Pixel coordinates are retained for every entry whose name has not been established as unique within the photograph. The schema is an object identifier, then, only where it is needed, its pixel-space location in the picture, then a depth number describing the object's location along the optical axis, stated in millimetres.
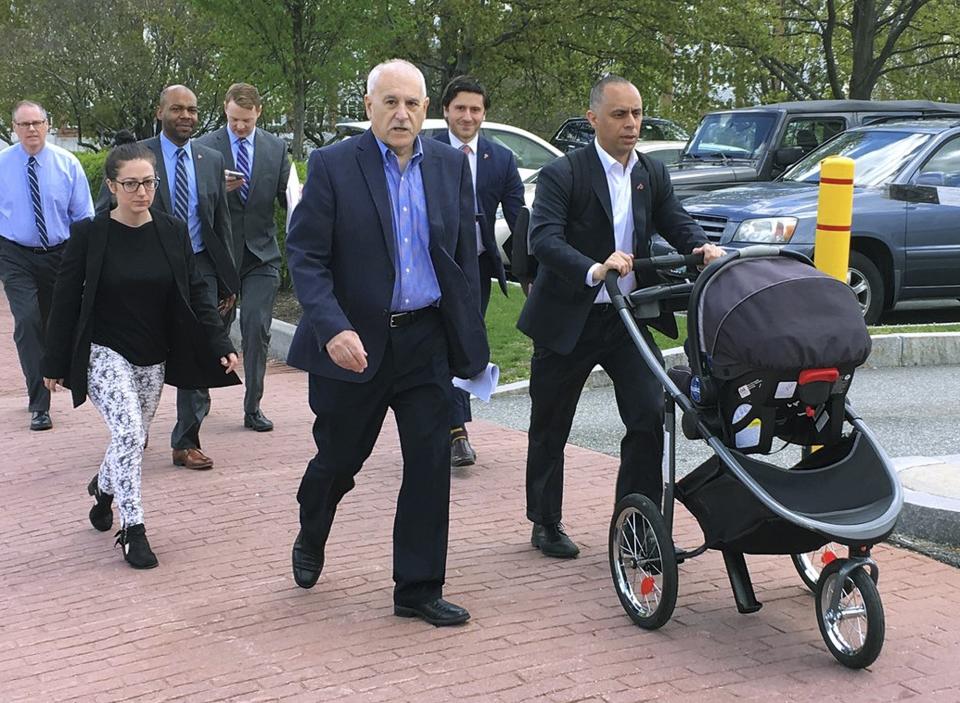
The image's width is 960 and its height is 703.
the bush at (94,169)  19953
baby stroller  4781
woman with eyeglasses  6426
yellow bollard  6980
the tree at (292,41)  19781
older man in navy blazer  5270
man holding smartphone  9008
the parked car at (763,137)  15945
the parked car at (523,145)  18062
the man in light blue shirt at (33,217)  9859
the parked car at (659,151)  16750
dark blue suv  12258
